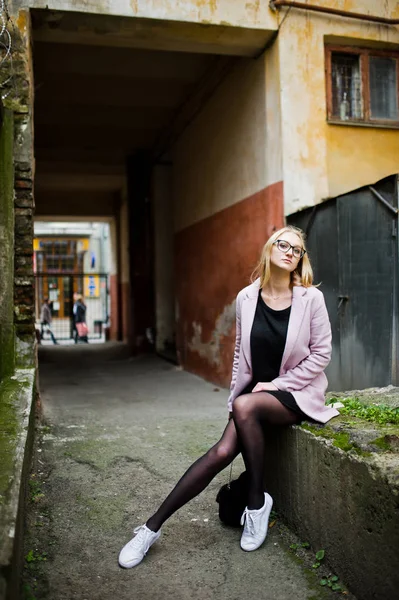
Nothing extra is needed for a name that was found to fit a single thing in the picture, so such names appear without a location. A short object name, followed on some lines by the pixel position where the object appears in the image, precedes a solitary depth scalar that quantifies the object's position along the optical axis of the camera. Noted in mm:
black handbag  3256
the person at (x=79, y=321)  18172
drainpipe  6323
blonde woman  3014
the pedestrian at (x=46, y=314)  20406
